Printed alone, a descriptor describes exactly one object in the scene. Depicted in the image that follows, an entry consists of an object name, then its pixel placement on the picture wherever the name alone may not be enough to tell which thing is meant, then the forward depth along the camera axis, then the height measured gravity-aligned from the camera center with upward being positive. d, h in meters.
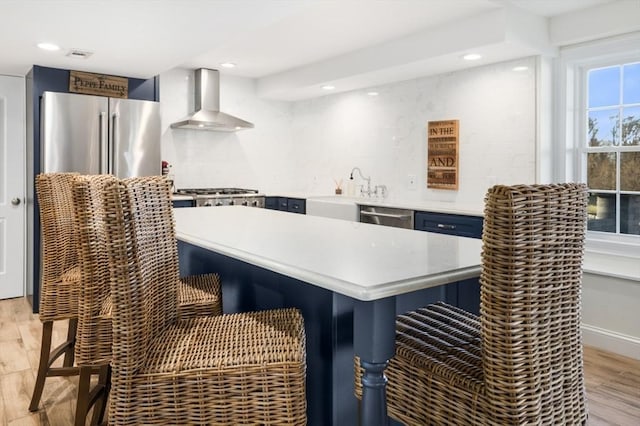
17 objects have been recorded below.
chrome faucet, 5.44 +0.22
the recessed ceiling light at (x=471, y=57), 3.88 +1.19
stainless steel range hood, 5.38 +1.09
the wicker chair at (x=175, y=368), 1.26 -0.43
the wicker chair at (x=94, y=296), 1.87 -0.37
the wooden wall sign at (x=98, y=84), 4.45 +1.10
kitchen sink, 4.81 -0.03
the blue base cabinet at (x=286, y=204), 5.46 +0.00
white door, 4.62 +0.18
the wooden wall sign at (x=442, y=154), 4.57 +0.47
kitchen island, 1.24 -0.20
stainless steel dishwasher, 4.27 -0.11
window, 3.61 +0.44
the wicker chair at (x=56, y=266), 2.29 -0.31
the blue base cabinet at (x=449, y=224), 3.73 -0.16
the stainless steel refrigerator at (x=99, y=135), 4.26 +0.62
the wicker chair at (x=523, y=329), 1.13 -0.30
